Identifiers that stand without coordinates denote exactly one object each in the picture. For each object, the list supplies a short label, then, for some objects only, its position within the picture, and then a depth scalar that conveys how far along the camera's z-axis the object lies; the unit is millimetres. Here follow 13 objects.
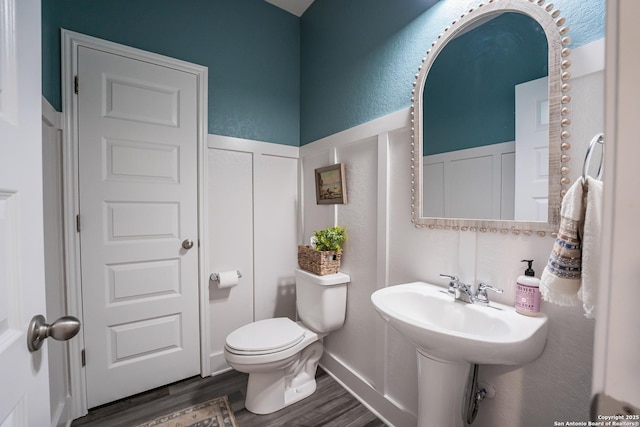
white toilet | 1458
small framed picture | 1788
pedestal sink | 801
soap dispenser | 917
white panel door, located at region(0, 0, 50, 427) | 453
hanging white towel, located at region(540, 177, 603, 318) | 673
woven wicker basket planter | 1724
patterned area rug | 1447
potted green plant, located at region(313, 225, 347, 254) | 1764
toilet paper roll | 1855
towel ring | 694
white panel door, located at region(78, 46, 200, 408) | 1528
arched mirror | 910
